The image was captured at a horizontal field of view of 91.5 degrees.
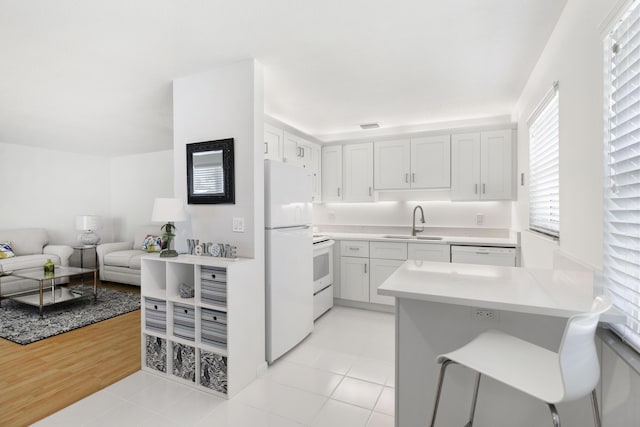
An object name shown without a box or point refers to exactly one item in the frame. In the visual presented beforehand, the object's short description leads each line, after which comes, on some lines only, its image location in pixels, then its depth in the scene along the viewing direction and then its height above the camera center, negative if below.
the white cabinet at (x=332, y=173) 4.54 +0.52
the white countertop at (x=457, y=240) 3.45 -0.38
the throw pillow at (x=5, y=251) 4.40 -0.58
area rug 3.13 -1.23
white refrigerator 2.56 -0.43
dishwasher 3.37 -0.53
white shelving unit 2.17 -0.85
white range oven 3.54 -0.79
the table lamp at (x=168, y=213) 2.41 -0.03
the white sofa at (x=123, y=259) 4.88 -0.79
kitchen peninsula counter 1.36 -0.59
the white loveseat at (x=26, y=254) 4.13 -0.68
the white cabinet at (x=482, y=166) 3.68 +0.50
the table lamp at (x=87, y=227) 5.48 -0.32
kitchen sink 4.02 -0.39
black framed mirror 2.47 +0.30
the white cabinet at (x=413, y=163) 3.96 +0.59
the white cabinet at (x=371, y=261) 3.71 -0.67
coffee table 3.66 -1.08
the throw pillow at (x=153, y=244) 5.22 -0.58
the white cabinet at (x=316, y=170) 4.37 +0.55
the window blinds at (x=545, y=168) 2.16 +0.31
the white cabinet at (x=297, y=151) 3.77 +0.74
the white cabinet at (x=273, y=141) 3.36 +0.75
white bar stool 0.93 -0.56
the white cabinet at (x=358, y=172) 4.35 +0.52
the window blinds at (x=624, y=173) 1.09 +0.13
